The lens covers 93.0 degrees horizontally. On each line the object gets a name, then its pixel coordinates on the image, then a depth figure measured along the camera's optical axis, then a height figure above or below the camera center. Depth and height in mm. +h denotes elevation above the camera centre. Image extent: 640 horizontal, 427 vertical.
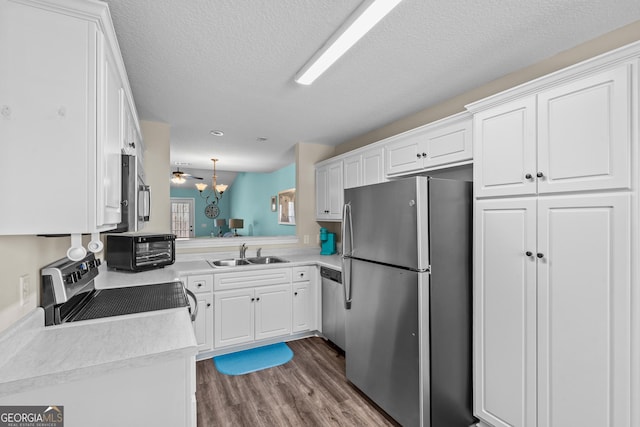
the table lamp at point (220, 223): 7895 -242
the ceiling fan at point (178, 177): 5433 +682
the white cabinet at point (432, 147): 2219 +550
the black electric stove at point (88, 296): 1400 -490
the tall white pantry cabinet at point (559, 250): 1381 -192
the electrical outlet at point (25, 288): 1229 -308
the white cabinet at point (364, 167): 3042 +495
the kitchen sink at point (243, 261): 3513 -561
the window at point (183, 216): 9438 -69
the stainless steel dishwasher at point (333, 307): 3031 -982
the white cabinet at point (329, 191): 3646 +284
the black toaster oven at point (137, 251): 2418 -312
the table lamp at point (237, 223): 5803 -189
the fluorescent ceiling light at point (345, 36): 1343 +923
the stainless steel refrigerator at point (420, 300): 1866 -567
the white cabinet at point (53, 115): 1015 +348
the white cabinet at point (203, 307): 2846 -882
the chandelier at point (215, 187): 5712 +575
